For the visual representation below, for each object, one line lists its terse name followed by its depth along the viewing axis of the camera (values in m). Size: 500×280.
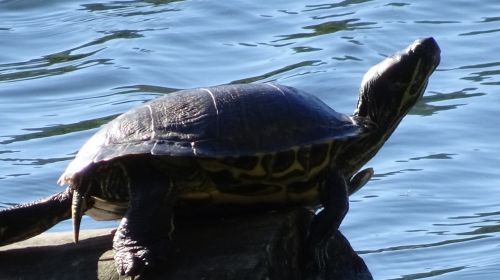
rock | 7.47
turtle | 7.55
